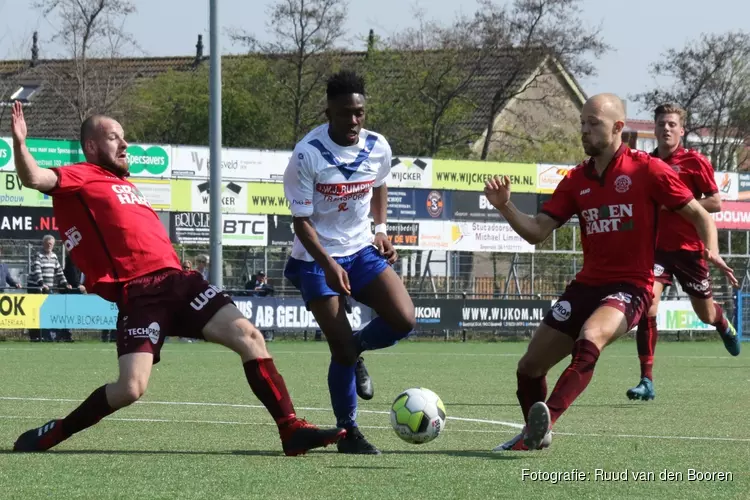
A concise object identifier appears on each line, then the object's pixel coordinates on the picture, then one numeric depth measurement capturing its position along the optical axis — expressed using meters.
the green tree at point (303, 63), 39.12
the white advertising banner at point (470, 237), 33.34
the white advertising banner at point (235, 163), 31.27
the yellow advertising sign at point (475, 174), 34.41
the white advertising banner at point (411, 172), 33.69
